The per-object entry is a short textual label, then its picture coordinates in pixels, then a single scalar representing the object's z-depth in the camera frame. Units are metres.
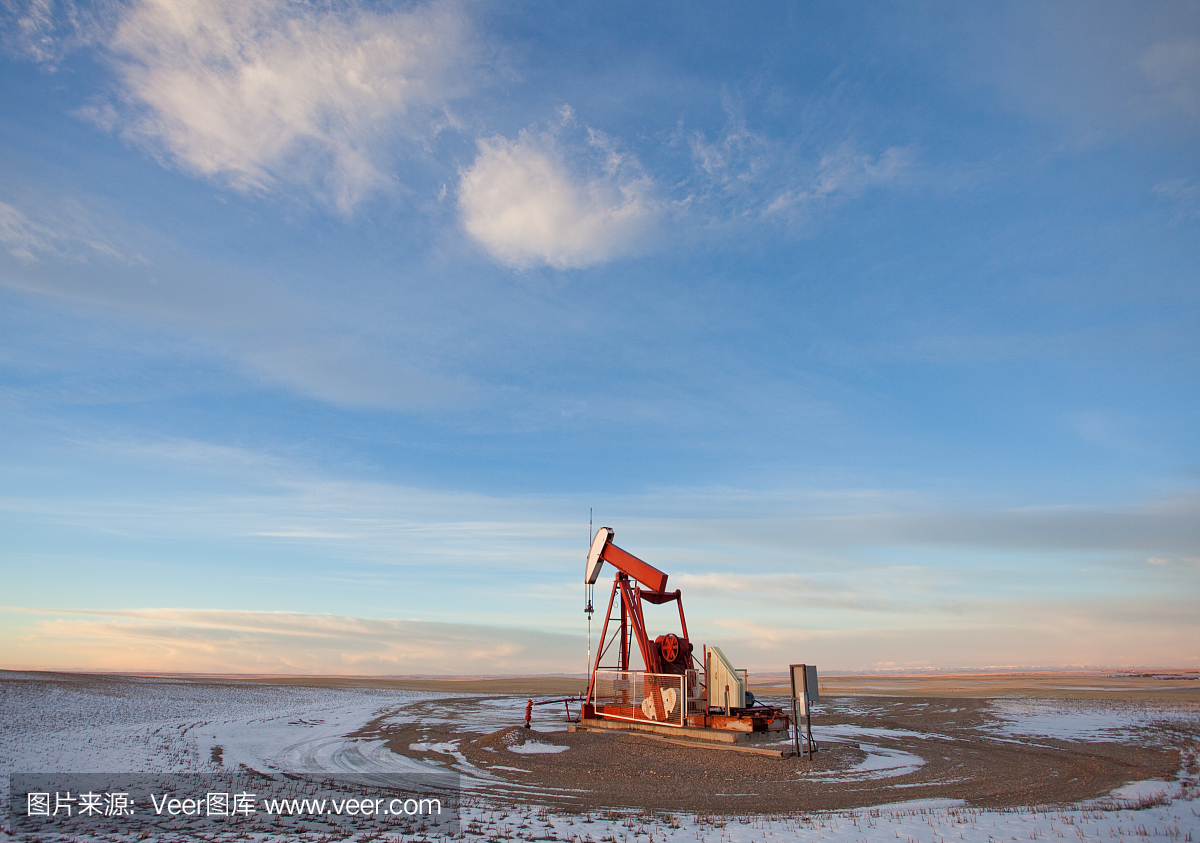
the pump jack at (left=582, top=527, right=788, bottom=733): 19.48
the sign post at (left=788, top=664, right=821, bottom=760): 16.56
